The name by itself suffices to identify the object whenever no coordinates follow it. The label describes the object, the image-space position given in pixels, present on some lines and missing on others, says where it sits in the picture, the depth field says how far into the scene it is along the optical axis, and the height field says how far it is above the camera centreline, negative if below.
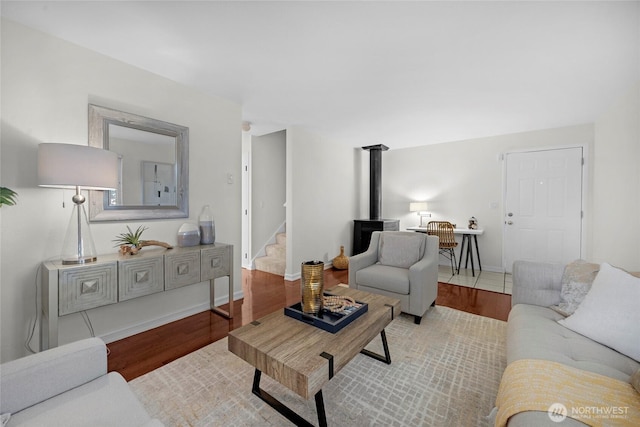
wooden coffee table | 1.09 -0.66
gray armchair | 2.41 -0.61
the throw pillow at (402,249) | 2.85 -0.42
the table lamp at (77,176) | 1.64 +0.21
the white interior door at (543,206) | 3.91 +0.11
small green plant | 2.18 -0.26
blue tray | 1.41 -0.62
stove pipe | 5.16 +0.60
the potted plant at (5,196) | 1.38 +0.07
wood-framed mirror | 2.12 +0.41
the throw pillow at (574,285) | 1.57 -0.45
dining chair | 4.16 -0.36
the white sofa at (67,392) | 0.84 -0.67
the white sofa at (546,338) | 1.05 -0.64
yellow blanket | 0.84 -0.64
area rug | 1.37 -1.08
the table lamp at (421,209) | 4.96 +0.05
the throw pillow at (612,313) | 1.21 -0.50
